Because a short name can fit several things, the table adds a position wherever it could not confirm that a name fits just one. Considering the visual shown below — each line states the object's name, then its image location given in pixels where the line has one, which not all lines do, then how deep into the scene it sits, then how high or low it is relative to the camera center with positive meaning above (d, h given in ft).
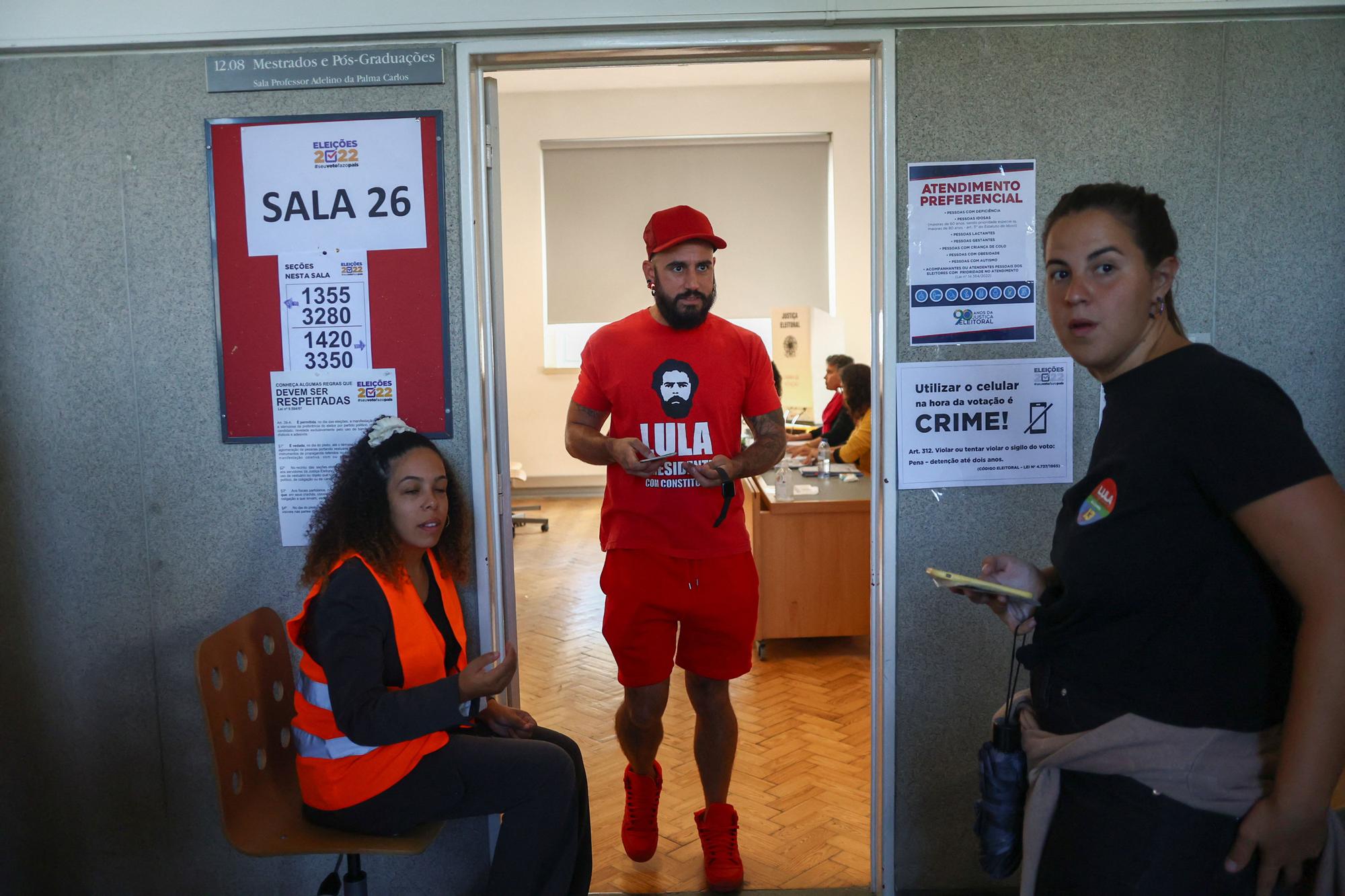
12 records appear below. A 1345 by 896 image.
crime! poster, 7.45 -0.49
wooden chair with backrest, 5.87 -2.53
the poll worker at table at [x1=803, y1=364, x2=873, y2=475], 18.10 -0.65
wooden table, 13.92 -2.98
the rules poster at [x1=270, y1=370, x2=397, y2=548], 7.47 -0.40
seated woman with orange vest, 5.80 -2.06
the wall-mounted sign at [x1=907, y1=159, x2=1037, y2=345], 7.29 +0.84
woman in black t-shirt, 3.34 -0.86
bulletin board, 7.30 +0.90
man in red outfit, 7.95 -1.03
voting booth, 25.63 +0.37
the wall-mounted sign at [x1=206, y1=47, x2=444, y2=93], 7.19 +2.29
